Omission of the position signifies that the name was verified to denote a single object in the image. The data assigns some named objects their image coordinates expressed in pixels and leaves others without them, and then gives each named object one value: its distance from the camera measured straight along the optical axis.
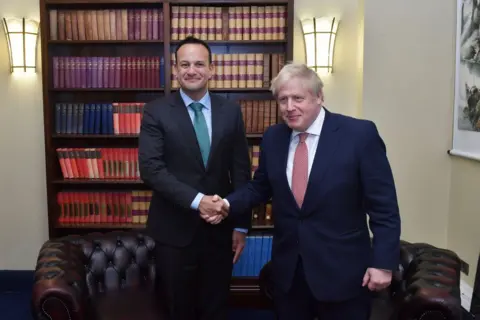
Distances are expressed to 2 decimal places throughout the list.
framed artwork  3.11
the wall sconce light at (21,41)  3.79
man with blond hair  1.72
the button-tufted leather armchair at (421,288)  2.03
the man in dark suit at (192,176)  2.15
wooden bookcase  3.64
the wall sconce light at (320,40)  3.78
